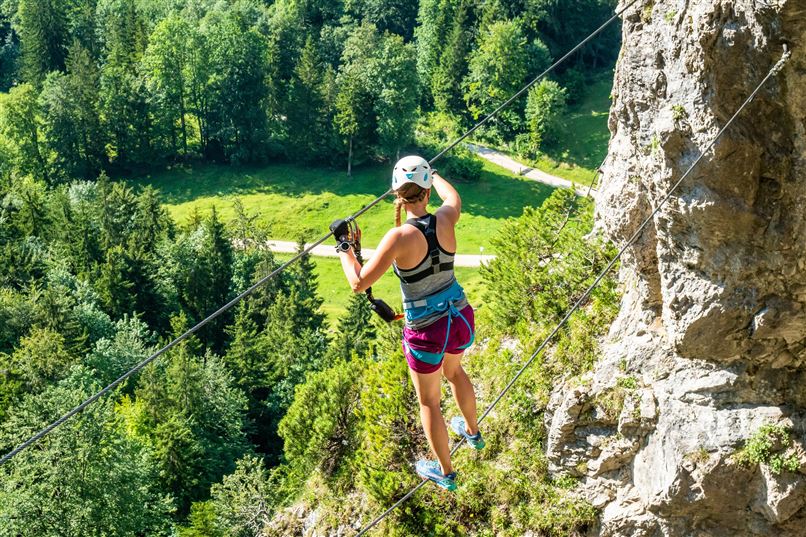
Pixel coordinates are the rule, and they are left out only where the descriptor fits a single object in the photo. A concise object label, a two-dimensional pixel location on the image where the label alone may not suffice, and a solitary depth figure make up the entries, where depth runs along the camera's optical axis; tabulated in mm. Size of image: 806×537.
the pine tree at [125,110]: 75438
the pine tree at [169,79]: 76812
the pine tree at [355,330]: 42750
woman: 7766
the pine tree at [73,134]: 75438
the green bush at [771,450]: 10516
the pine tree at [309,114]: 72562
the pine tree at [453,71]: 76250
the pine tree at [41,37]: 88125
